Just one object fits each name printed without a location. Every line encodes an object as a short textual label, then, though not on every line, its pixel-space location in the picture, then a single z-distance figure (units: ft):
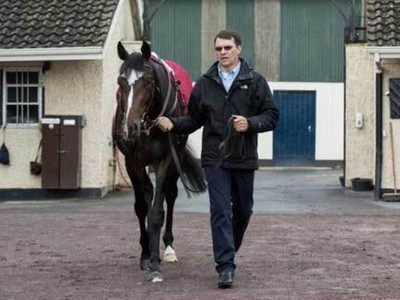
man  25.59
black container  62.80
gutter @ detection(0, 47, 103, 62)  56.75
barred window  59.93
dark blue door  102.68
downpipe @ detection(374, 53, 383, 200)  57.36
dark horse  26.11
